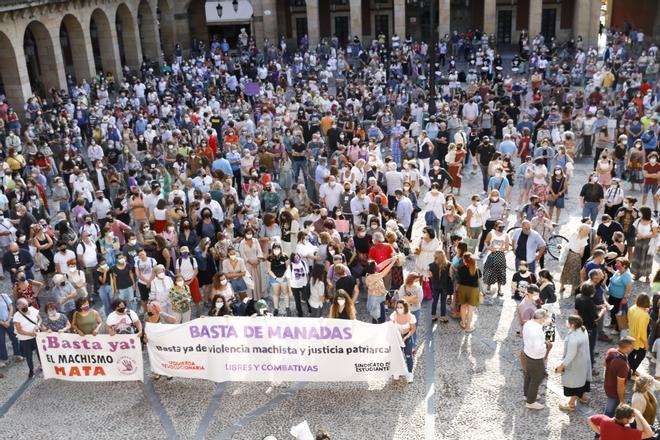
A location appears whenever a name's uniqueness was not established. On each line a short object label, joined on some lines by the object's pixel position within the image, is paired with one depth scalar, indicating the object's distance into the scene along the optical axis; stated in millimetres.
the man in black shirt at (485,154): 17481
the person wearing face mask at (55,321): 10891
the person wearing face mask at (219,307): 10727
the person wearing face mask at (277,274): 12148
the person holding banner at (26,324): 10924
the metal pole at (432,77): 22092
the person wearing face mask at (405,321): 10086
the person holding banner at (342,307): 10383
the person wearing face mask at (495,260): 12258
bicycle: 14133
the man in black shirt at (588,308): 10078
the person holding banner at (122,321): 10781
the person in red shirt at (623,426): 7543
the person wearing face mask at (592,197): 14320
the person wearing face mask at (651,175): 15858
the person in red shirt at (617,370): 8633
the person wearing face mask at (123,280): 11977
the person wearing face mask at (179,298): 11344
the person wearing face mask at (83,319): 10812
